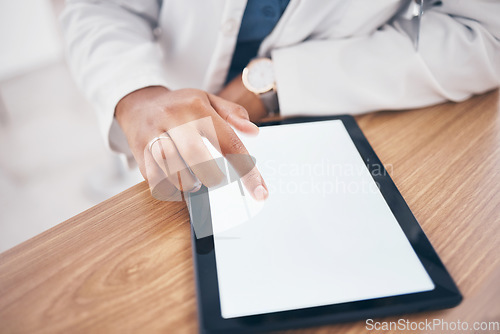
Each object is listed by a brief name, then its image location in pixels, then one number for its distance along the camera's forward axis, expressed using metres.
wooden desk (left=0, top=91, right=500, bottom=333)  0.27
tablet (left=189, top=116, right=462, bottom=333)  0.26
